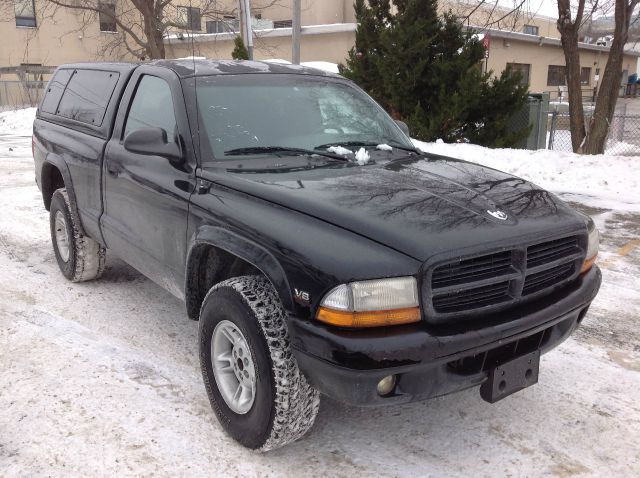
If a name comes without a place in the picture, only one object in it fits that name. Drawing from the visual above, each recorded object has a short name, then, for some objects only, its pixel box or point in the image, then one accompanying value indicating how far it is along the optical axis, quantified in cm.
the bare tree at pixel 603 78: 1141
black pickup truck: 243
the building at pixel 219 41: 2583
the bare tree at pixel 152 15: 2369
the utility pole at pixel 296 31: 1395
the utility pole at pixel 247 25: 1524
